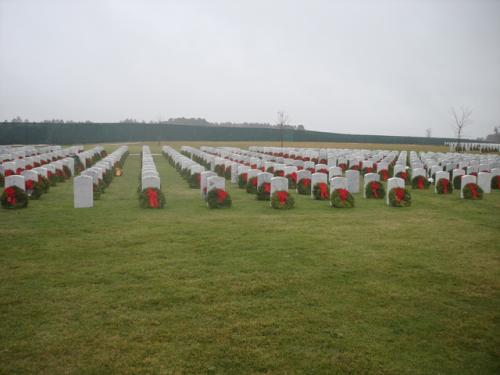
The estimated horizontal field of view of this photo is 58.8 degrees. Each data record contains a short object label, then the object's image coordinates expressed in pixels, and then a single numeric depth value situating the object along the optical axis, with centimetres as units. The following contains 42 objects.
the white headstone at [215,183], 1251
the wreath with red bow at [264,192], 1377
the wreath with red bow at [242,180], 1675
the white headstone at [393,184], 1306
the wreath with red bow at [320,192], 1408
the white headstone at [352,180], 1578
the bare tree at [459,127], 4466
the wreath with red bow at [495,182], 1748
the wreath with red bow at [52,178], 1703
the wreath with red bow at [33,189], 1363
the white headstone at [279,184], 1279
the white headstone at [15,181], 1255
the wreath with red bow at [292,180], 1681
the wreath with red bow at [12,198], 1169
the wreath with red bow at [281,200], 1229
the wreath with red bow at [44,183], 1477
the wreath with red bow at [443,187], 1595
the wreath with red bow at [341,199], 1248
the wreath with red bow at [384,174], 2015
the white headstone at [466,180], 1477
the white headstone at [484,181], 1611
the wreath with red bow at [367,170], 2177
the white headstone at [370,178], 1469
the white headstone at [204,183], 1375
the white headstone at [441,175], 1636
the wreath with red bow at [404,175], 1877
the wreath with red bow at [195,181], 1716
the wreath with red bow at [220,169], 2064
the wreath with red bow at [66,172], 1945
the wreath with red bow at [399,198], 1280
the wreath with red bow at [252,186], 1527
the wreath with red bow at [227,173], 2008
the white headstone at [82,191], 1206
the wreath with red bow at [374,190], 1448
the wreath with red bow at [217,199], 1228
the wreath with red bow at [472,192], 1454
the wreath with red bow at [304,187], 1543
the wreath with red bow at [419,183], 1725
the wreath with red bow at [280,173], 1779
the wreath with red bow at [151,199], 1217
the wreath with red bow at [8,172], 1734
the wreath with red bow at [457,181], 1722
